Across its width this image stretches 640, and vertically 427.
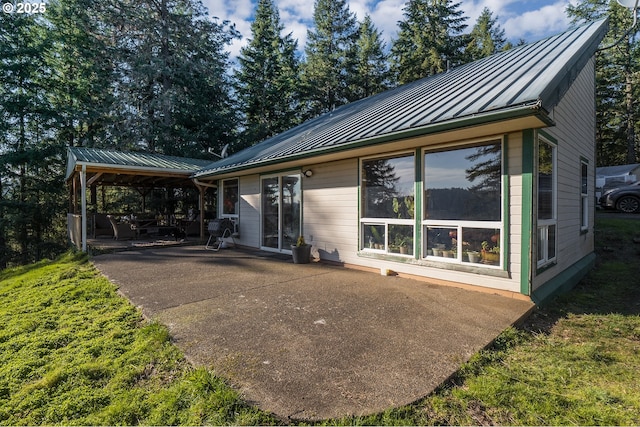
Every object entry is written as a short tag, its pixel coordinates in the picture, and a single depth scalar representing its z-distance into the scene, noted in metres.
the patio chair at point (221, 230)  8.63
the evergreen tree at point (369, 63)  21.06
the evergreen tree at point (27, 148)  13.84
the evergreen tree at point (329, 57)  20.84
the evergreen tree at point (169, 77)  15.77
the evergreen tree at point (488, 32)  23.75
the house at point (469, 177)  3.91
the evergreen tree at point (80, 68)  15.04
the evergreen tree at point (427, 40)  20.48
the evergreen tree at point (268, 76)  20.22
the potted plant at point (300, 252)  6.64
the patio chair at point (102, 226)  11.64
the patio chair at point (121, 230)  9.93
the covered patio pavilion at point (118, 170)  8.43
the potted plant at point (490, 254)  4.20
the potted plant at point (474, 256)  4.39
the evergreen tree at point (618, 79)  19.25
